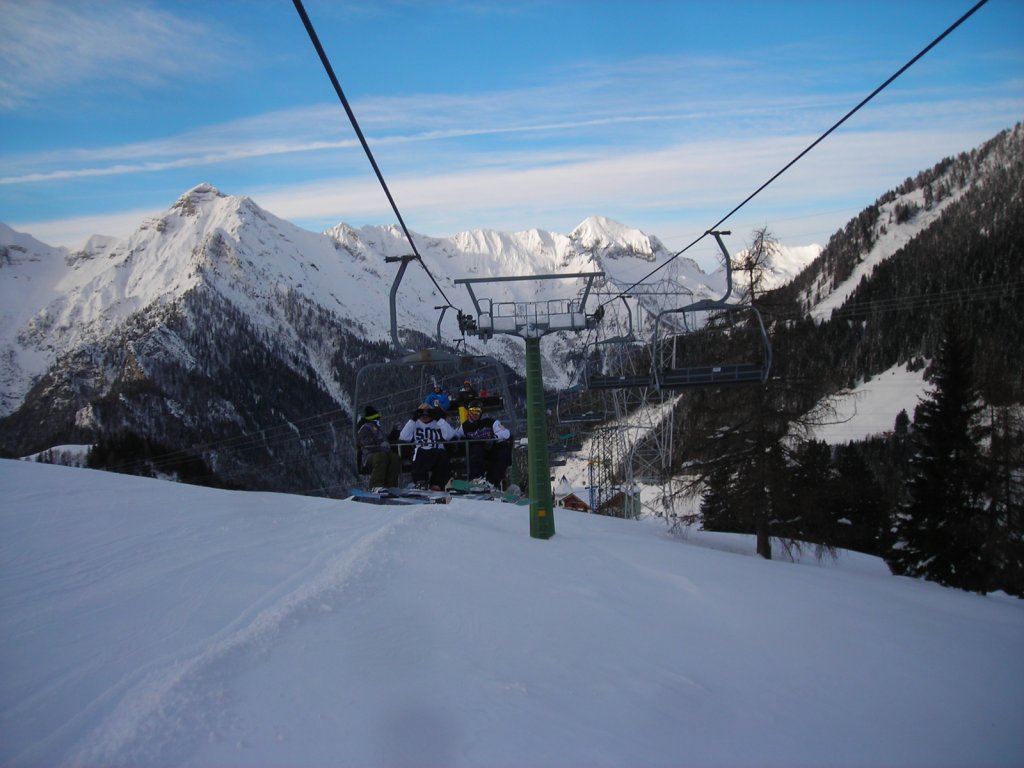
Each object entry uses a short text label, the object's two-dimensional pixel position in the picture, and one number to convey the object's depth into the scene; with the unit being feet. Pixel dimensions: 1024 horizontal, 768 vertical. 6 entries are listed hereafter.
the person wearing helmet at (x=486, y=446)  45.57
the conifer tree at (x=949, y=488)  72.18
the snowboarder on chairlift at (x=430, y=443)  44.78
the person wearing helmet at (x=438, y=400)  46.55
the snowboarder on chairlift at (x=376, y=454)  43.42
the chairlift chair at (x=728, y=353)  43.95
